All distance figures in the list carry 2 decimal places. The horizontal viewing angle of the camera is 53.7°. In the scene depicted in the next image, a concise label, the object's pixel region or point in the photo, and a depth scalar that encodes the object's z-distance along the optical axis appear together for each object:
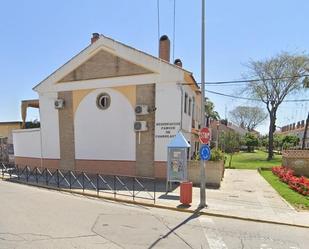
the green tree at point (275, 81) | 38.69
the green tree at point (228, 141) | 41.25
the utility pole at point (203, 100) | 11.32
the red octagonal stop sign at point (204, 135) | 11.34
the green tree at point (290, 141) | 59.53
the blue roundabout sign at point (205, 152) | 11.25
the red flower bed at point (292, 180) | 14.72
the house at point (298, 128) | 80.70
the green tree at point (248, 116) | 84.88
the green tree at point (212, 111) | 60.27
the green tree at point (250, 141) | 64.31
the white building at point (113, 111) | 17.83
